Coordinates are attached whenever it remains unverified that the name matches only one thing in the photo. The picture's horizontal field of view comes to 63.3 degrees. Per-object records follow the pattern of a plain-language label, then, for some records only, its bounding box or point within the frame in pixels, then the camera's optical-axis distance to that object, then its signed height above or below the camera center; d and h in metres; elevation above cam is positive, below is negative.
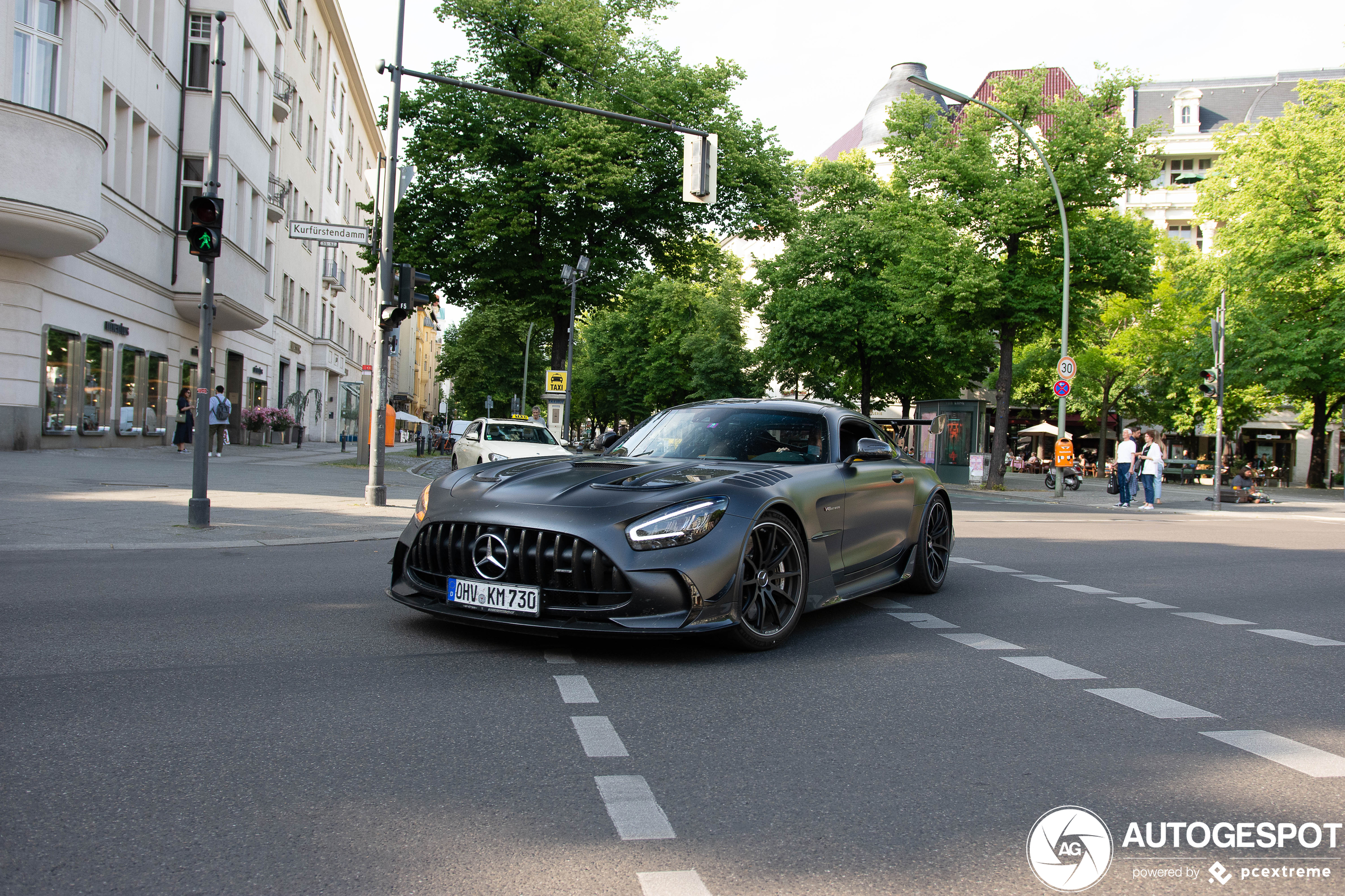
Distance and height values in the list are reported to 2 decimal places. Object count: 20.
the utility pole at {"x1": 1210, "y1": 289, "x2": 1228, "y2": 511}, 24.53 +1.90
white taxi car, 21.34 -0.32
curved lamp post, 26.72 +3.39
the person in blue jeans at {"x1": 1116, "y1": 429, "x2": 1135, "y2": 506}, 24.73 -0.10
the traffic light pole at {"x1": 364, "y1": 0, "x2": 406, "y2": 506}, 14.51 +1.00
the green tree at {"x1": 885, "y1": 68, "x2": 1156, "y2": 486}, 29.42 +6.88
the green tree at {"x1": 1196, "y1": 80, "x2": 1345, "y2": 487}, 36.50 +7.40
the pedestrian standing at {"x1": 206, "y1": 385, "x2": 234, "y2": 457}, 26.44 -0.11
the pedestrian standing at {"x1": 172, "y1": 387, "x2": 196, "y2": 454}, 25.92 -0.47
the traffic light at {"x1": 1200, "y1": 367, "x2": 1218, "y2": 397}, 25.06 +1.85
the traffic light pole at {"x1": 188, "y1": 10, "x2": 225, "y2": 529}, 10.65 -0.23
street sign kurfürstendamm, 13.75 +2.36
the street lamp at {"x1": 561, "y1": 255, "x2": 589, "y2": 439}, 27.66 +4.00
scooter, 32.94 -0.75
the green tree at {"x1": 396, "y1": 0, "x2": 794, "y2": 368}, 28.27 +7.11
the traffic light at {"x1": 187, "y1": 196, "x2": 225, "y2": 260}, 10.48 +1.76
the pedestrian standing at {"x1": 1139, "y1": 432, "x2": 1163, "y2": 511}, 25.16 -0.13
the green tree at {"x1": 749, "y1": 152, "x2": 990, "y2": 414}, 41.44 +5.14
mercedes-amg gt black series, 5.10 -0.51
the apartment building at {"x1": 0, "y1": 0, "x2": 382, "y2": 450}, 19.52 +4.44
